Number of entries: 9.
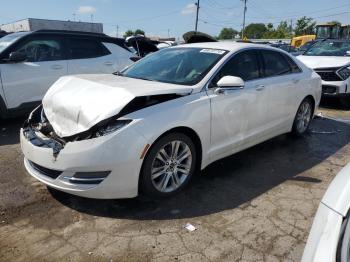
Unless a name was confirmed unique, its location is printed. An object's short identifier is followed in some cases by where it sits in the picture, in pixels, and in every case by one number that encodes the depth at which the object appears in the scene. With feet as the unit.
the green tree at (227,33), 396.78
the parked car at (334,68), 27.37
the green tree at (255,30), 367.11
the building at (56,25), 117.19
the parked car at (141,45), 35.91
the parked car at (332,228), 5.76
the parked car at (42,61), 19.58
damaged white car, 10.64
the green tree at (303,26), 276.41
